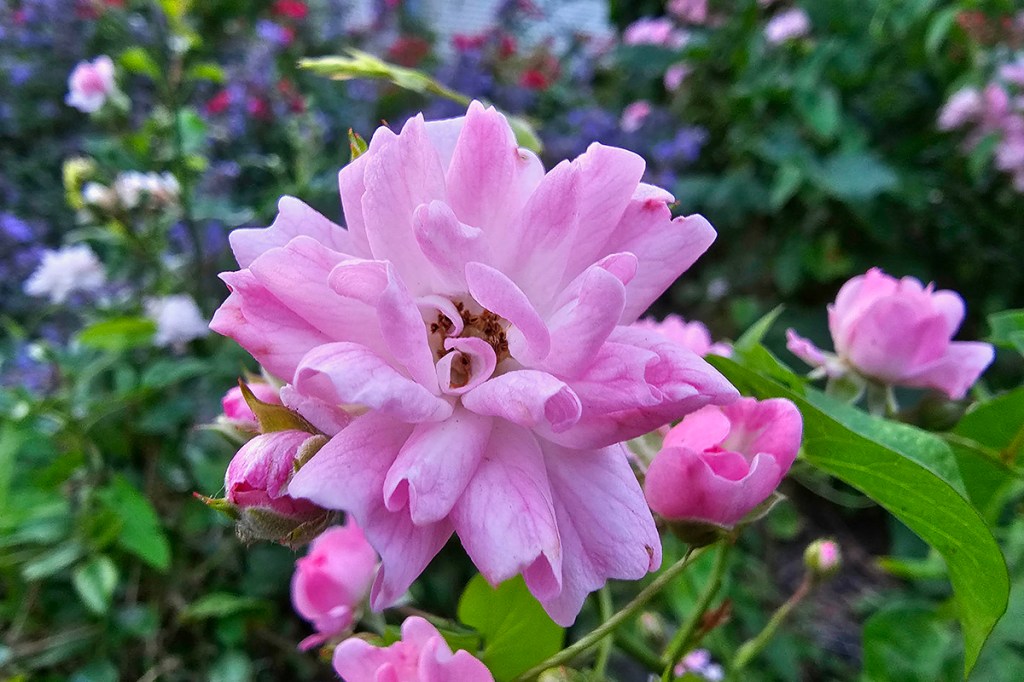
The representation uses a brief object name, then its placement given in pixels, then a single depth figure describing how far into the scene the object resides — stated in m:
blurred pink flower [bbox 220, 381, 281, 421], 0.23
